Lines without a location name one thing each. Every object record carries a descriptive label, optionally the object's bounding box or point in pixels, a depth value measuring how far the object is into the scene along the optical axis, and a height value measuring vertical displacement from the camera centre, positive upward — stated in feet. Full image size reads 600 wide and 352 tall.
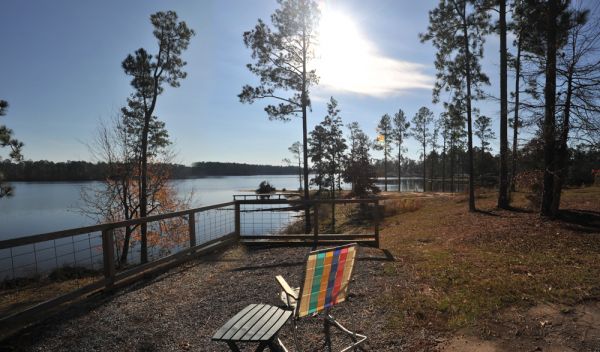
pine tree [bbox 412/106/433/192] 153.28 +16.45
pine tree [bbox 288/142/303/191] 224.33 +11.78
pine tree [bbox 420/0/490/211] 50.37 +18.19
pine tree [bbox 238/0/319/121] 54.95 +18.66
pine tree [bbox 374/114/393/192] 153.48 +14.91
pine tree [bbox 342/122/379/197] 106.32 -1.21
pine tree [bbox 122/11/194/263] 54.34 +16.07
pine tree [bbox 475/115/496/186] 149.18 +14.88
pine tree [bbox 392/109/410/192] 152.97 +16.06
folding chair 10.40 -3.72
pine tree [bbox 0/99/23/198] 28.97 +2.41
